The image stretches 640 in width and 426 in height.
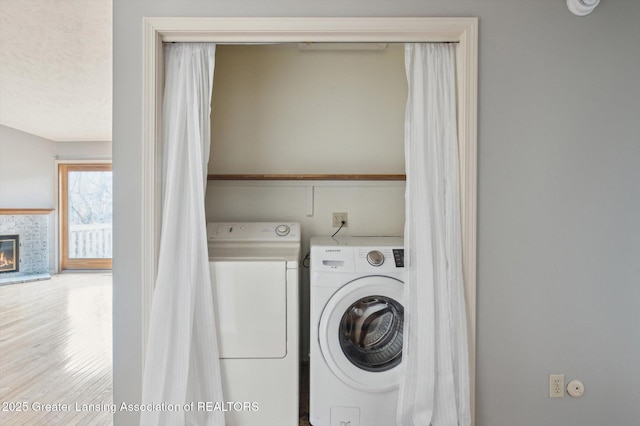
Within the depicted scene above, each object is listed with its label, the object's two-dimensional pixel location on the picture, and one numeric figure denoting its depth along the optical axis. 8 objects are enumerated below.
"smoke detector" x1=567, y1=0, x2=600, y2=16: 1.64
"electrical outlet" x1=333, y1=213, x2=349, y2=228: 2.59
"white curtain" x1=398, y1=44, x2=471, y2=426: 1.72
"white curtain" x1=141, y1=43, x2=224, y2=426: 1.67
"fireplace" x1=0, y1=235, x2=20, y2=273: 5.69
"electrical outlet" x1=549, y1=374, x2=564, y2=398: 1.75
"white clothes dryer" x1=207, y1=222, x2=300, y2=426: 1.79
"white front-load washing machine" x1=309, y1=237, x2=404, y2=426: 1.80
